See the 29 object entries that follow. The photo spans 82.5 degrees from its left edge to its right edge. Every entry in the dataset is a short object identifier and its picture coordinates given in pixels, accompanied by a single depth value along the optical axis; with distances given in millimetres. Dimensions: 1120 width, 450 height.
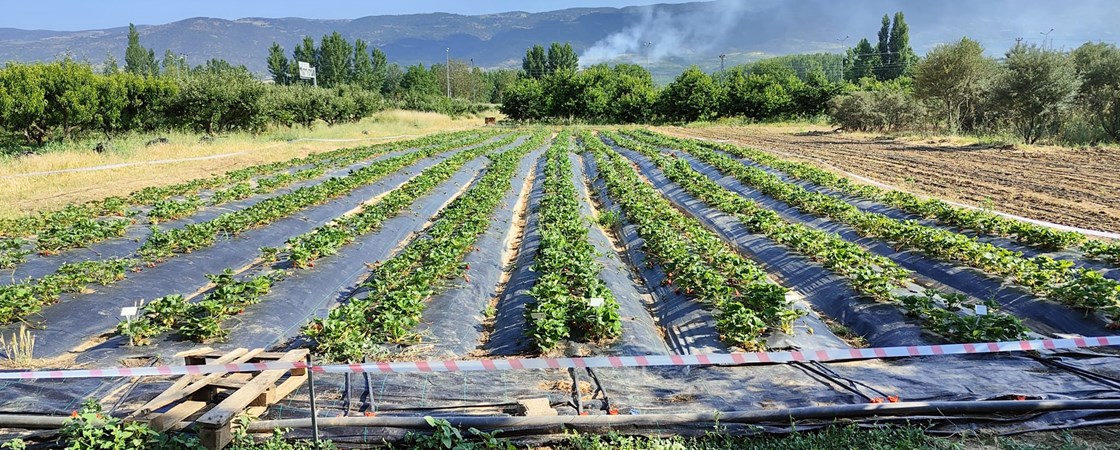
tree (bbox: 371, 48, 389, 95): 112075
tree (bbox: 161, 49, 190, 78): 55431
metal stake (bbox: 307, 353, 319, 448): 4129
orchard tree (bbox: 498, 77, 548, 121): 65812
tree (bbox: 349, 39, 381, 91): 100312
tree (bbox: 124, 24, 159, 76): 101269
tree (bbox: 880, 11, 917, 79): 104875
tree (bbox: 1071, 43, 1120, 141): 25422
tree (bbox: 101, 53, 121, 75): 44188
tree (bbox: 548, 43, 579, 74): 123500
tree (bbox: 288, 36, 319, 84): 98625
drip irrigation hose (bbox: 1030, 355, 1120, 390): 5012
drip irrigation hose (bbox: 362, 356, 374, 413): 4742
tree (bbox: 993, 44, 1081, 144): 25562
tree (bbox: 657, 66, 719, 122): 61688
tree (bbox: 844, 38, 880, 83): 109600
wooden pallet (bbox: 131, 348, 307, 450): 4160
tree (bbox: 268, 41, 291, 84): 102750
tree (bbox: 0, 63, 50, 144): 24234
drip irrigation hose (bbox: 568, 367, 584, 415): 4662
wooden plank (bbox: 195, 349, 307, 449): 4102
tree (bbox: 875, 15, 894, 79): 108000
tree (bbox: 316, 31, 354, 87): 100312
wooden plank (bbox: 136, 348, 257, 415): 4500
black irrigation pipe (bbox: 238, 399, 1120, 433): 4395
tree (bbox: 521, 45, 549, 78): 123606
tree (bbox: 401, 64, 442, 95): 100938
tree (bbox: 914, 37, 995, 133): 33125
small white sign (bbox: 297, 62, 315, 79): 58069
